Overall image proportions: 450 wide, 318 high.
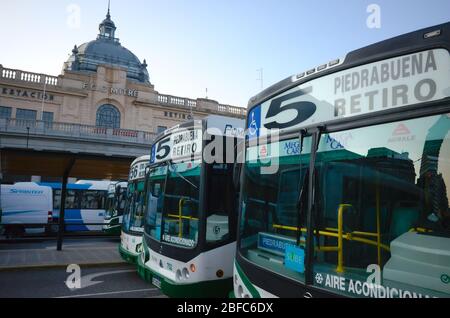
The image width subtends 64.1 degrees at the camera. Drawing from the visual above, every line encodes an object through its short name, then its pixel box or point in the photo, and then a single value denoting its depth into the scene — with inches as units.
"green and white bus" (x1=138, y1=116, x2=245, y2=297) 207.5
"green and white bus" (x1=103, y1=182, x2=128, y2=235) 685.9
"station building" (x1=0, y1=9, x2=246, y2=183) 1550.2
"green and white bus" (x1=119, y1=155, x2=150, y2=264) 348.5
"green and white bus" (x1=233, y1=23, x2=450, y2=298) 94.2
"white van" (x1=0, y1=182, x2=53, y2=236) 736.3
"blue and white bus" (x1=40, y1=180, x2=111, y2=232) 829.2
